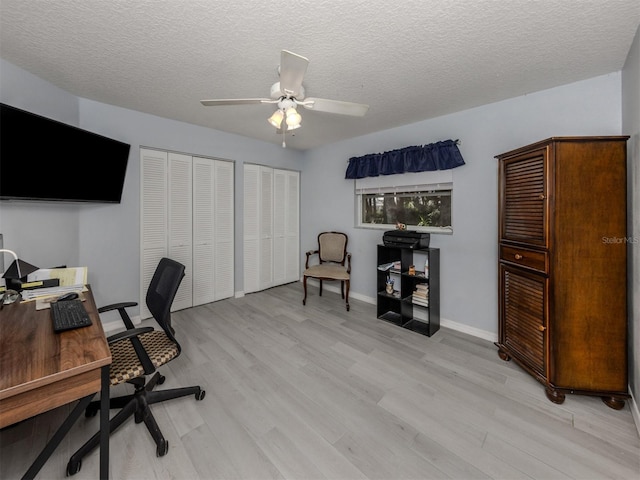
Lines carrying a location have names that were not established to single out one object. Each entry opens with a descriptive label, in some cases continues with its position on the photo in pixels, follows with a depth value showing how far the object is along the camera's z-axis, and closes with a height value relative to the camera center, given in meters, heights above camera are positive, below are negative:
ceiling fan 1.59 +0.99
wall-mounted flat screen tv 1.80 +0.64
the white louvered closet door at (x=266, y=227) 4.23 +0.20
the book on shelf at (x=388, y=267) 3.22 -0.35
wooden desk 0.94 -0.52
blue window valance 2.88 +0.99
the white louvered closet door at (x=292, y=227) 4.63 +0.22
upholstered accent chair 3.60 -0.35
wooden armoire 1.73 -0.18
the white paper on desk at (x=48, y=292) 1.77 -0.39
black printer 2.93 +0.00
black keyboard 1.34 -0.43
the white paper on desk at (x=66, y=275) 1.98 -0.28
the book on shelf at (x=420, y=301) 2.96 -0.73
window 3.12 +0.51
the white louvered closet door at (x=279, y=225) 4.44 +0.24
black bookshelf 2.92 -0.61
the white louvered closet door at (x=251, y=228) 4.04 +0.17
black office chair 1.42 -0.73
